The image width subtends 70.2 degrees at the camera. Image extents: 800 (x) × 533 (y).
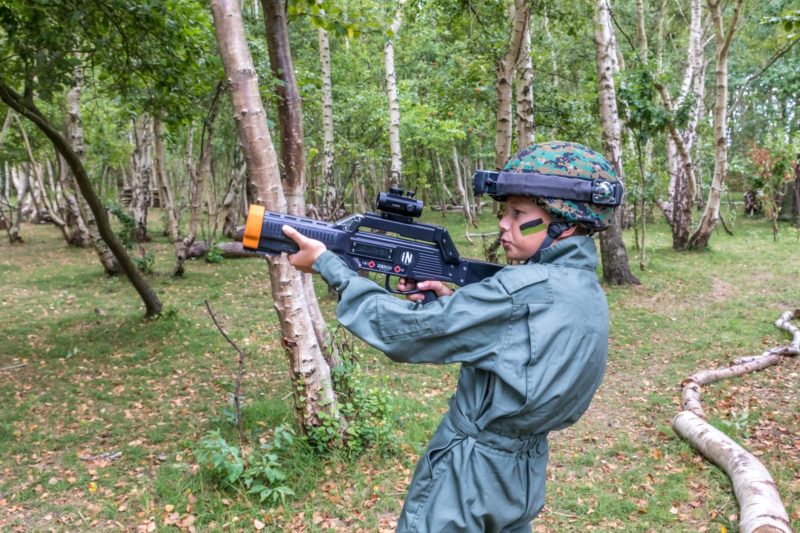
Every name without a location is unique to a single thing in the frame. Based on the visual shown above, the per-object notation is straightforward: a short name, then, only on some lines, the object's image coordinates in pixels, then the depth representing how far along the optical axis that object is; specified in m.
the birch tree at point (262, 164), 4.20
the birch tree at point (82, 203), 12.49
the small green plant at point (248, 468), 4.62
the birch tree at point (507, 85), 8.56
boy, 1.85
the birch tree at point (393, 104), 12.59
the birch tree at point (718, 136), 12.95
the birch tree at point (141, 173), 17.75
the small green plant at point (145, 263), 13.54
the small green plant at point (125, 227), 13.72
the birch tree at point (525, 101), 9.97
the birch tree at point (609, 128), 11.79
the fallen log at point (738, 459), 4.14
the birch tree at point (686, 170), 16.16
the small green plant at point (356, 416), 5.23
